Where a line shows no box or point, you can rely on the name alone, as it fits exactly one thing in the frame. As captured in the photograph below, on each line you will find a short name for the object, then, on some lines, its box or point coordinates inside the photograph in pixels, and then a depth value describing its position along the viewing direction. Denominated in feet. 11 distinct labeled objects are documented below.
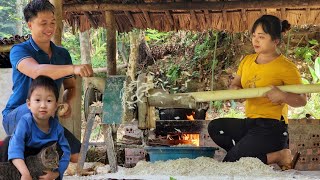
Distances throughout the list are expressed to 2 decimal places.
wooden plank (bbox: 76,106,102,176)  14.14
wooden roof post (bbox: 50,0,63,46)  15.52
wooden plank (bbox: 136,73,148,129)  12.98
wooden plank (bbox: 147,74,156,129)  13.21
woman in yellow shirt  14.38
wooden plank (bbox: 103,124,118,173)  14.28
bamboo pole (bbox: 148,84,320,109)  13.12
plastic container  15.79
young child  10.39
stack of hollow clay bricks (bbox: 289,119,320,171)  20.80
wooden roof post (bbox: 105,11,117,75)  22.84
